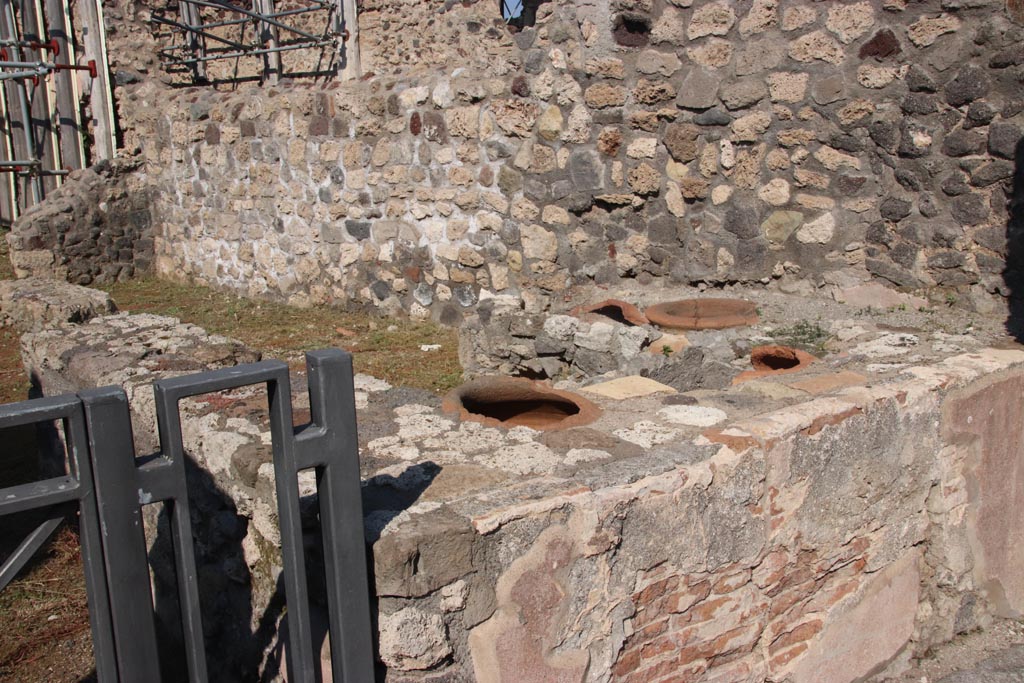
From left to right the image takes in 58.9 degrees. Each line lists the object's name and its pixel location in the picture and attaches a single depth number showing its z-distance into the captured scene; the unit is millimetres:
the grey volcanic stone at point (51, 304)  4695
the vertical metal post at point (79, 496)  1480
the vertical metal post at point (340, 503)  1765
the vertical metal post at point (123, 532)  1547
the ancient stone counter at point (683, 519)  2084
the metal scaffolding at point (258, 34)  10445
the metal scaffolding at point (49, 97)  9047
